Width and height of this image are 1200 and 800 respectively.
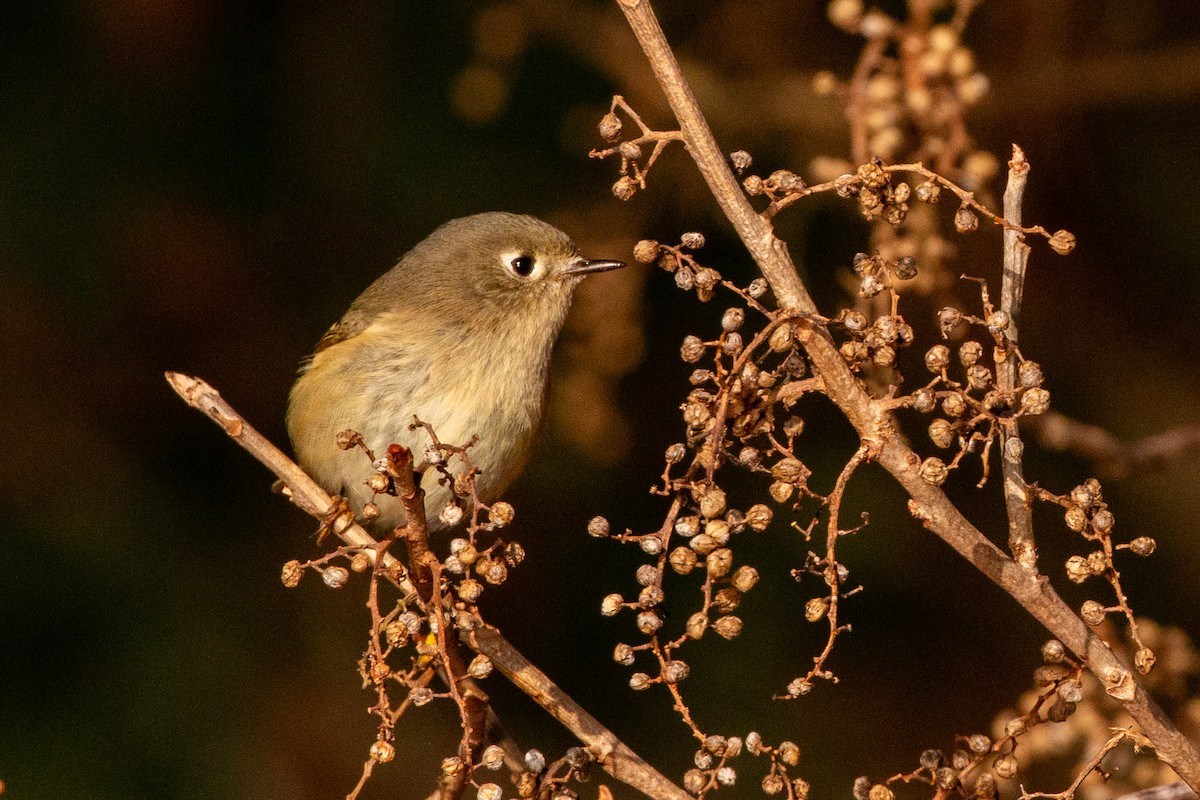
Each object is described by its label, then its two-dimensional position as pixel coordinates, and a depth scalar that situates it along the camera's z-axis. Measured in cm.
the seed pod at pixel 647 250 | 302
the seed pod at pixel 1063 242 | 302
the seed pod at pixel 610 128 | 302
